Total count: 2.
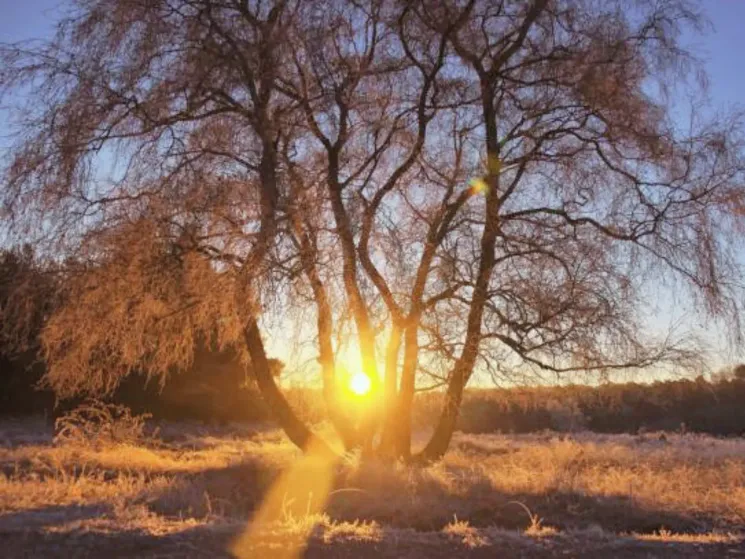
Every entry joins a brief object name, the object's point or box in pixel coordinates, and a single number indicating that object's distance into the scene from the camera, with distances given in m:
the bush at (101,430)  17.23
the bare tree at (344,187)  12.73
